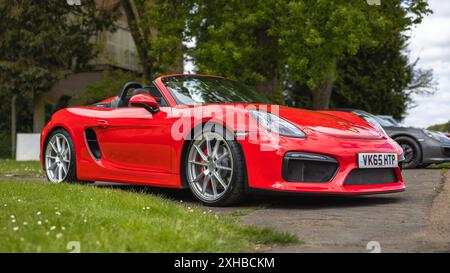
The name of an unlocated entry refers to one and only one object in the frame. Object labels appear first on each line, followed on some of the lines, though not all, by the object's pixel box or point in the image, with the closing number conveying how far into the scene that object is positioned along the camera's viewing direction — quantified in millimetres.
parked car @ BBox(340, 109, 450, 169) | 12188
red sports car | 5668
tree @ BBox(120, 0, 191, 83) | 16516
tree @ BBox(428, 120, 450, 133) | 35125
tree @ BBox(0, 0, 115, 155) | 21172
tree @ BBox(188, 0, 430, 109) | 14781
